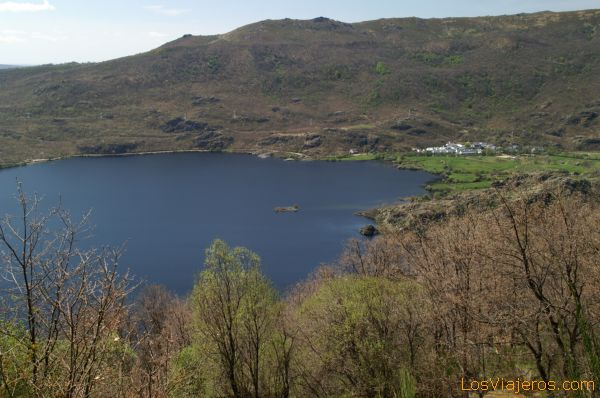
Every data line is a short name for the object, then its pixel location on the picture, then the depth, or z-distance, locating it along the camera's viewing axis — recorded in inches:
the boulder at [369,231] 3627.0
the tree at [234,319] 1142.3
